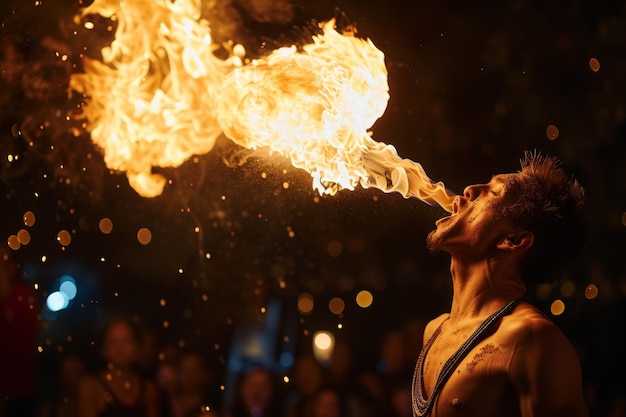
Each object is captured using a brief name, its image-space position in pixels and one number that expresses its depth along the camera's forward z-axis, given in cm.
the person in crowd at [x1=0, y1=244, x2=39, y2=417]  440
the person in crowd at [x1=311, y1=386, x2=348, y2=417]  426
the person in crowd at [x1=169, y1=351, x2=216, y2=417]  452
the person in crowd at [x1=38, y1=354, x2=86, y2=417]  454
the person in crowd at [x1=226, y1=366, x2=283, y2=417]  433
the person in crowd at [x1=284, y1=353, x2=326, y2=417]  428
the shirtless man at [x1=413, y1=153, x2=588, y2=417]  239
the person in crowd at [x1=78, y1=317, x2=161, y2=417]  425
